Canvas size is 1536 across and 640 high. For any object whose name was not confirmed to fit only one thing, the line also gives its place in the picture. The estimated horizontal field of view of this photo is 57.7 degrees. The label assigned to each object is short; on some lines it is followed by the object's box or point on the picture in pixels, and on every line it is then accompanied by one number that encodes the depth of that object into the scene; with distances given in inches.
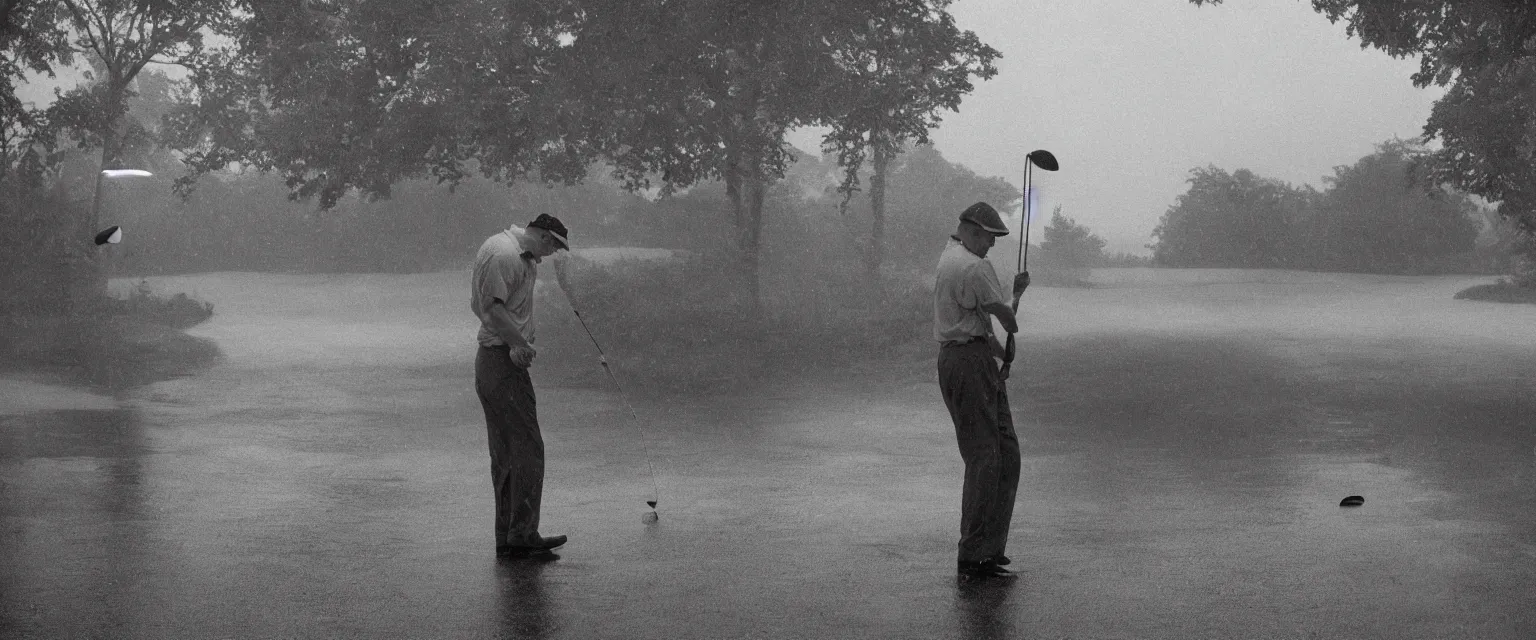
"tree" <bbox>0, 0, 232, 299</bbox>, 1099.3
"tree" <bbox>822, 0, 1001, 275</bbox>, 938.7
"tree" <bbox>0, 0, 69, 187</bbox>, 1053.2
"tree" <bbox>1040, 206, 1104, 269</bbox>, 1770.4
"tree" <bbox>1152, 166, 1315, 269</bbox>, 1729.8
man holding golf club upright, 288.0
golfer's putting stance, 309.1
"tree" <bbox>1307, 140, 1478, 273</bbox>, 1638.8
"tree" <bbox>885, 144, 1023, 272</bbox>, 1606.8
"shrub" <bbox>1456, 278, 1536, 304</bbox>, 1259.8
